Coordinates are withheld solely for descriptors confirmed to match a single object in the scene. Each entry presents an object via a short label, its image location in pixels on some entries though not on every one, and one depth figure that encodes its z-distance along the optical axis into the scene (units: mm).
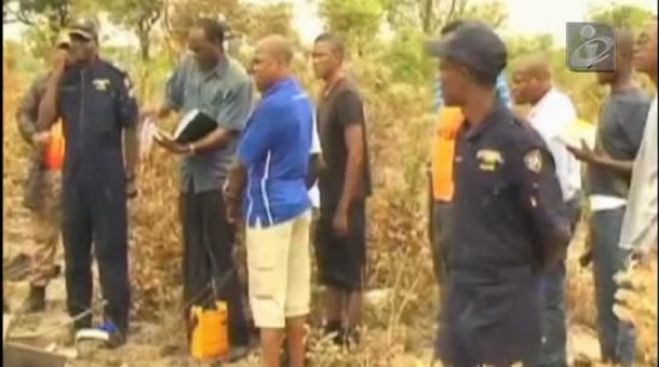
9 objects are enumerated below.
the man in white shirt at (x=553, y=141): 6273
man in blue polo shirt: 6195
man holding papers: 7047
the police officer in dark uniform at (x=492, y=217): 4660
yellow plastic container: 7172
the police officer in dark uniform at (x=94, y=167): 7031
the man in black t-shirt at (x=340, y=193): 6918
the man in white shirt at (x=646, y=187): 3439
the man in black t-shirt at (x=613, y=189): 6289
